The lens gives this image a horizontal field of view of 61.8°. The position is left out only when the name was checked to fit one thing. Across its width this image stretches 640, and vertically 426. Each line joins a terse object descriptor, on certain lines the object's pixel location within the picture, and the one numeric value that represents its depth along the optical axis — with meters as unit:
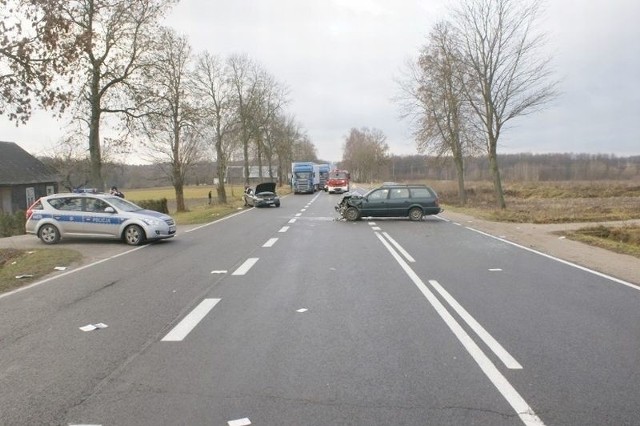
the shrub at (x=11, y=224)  28.89
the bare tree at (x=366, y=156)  99.88
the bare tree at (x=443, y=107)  34.44
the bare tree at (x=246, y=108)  47.31
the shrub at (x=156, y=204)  36.12
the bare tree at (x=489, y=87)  30.28
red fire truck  61.28
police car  16.42
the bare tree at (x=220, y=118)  43.35
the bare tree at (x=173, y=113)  27.38
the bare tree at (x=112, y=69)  25.66
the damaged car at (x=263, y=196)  37.38
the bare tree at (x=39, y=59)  10.66
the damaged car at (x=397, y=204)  24.38
